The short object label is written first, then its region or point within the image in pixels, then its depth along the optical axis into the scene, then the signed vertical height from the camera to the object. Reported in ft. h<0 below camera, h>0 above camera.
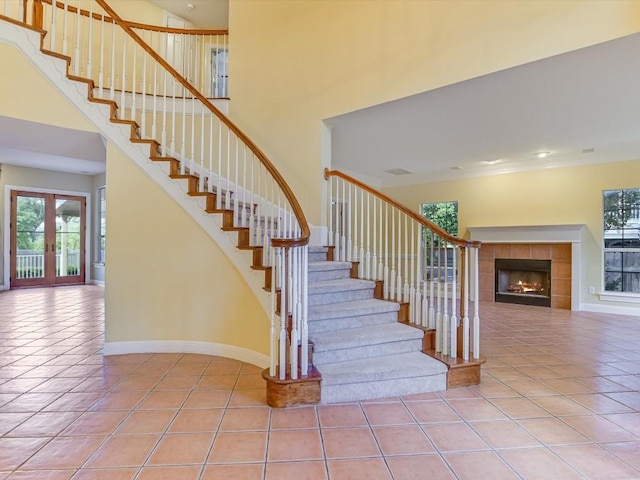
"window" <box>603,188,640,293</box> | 19.47 +0.02
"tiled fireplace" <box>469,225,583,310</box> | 20.80 -1.47
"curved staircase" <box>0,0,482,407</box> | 8.61 -1.72
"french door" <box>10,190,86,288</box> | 27.14 +0.09
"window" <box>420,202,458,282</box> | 25.50 +1.99
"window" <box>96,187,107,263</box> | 30.71 +1.22
